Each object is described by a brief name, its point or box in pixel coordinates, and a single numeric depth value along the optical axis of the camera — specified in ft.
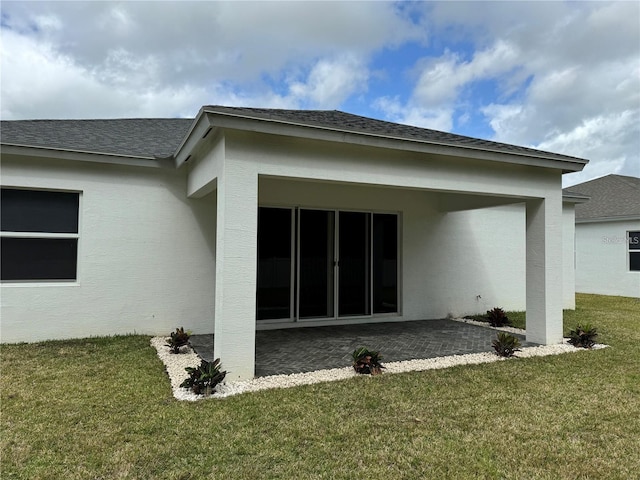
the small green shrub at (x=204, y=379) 15.96
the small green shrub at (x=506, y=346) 21.90
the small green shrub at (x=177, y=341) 22.45
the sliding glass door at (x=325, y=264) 29.30
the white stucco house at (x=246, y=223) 18.06
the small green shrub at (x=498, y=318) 31.48
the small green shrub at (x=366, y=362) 18.70
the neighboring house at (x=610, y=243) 54.34
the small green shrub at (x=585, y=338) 24.27
